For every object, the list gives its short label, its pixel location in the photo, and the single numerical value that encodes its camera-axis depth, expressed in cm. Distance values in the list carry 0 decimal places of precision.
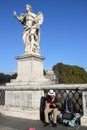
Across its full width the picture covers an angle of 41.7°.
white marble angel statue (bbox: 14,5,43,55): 630
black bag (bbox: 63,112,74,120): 451
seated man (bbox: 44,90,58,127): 459
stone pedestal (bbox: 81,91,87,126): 445
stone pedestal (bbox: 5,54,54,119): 541
